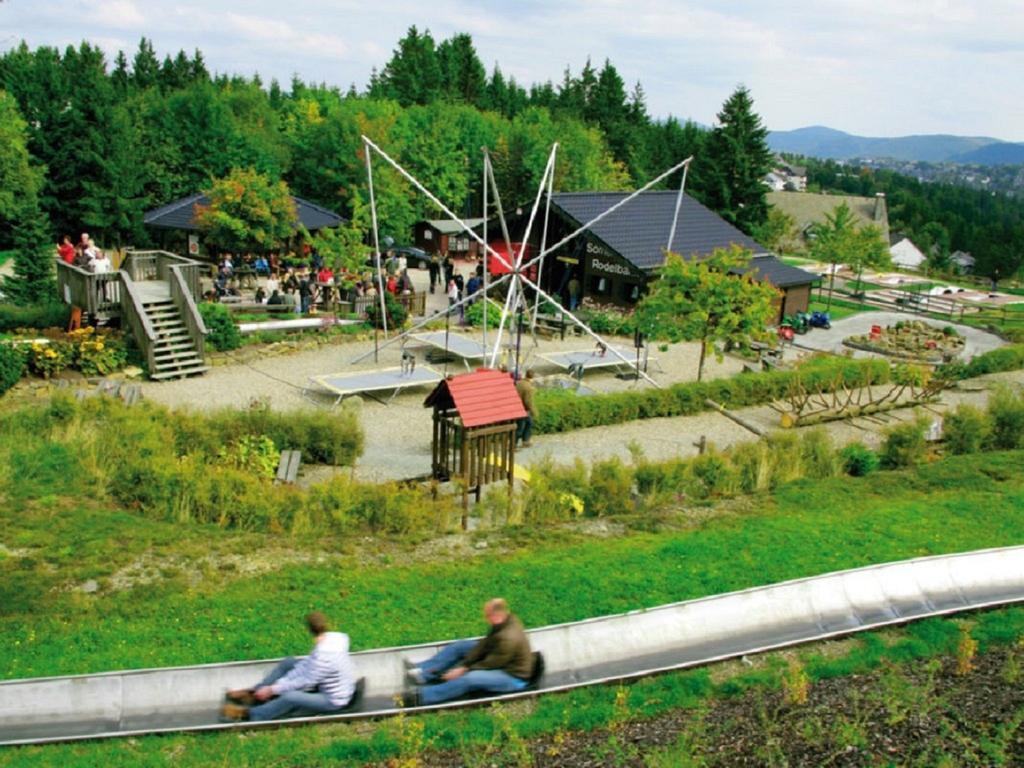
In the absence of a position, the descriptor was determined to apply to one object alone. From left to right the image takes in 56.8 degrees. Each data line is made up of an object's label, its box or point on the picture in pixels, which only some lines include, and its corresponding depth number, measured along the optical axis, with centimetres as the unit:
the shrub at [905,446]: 1838
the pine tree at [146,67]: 8888
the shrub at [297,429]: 1728
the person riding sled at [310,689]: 900
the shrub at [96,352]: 2284
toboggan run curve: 906
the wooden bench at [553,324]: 3085
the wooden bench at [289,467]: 1666
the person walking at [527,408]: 1864
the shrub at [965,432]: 1953
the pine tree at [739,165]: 5841
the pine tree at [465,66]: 9644
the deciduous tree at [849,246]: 4744
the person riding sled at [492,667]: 933
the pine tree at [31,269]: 3142
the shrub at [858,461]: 1800
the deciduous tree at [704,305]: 2438
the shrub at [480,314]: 3002
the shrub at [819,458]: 1773
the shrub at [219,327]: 2527
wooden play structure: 1525
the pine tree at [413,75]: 8825
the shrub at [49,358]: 2200
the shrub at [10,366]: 2083
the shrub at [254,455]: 1661
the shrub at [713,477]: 1648
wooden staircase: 2356
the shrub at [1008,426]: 2005
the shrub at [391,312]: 2944
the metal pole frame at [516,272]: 2252
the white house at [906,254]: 11252
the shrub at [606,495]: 1552
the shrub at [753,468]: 1686
